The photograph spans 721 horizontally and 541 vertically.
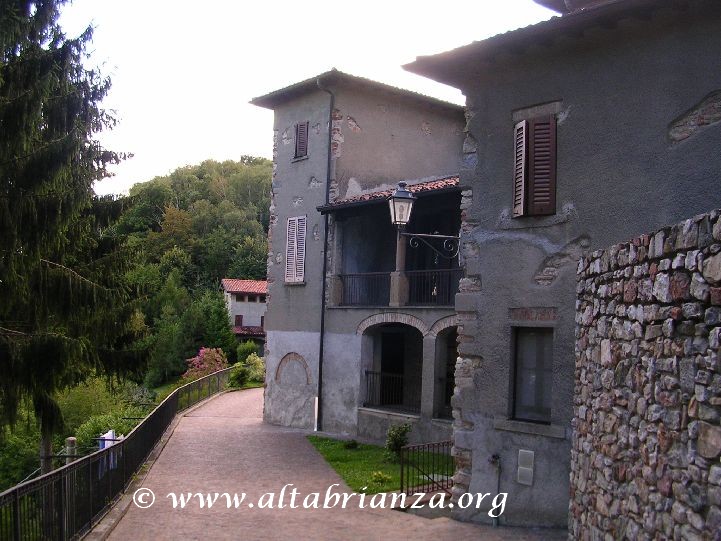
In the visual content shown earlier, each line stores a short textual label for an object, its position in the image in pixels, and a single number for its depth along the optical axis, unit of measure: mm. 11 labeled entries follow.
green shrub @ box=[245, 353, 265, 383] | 34281
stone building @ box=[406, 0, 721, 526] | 9281
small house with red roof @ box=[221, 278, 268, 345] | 48406
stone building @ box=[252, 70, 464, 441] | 19969
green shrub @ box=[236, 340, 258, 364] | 40781
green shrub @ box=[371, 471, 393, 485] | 13602
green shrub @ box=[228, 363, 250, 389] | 33031
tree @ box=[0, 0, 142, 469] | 10930
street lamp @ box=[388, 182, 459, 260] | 12430
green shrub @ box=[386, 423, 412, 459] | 16427
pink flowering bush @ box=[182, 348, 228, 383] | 35000
